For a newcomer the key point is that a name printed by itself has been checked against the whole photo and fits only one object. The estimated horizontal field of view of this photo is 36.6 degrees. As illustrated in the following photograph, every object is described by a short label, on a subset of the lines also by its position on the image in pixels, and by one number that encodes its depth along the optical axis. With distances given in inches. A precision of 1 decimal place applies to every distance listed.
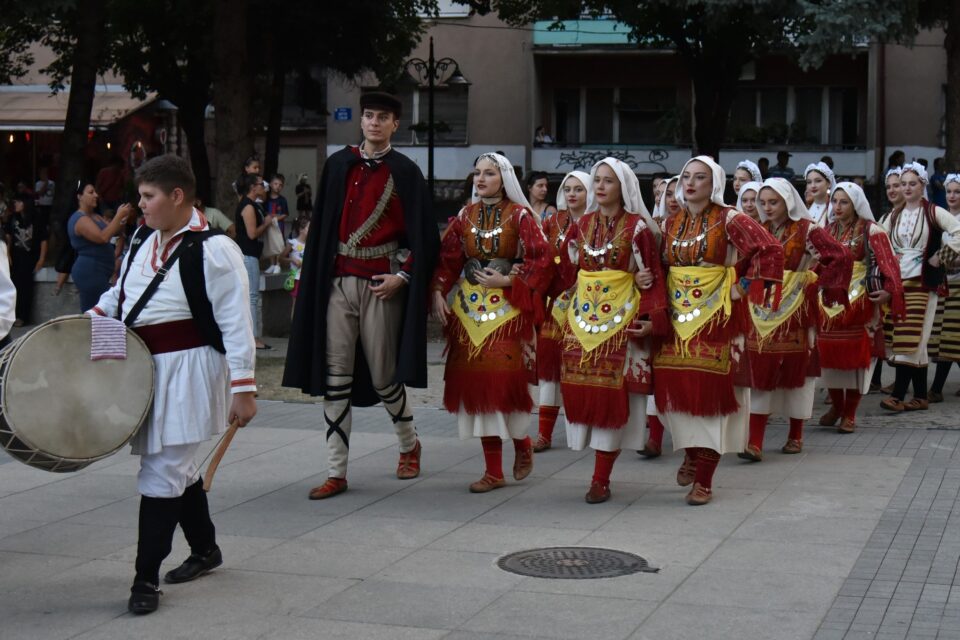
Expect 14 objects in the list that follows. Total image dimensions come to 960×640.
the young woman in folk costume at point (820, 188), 422.3
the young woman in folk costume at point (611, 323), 306.7
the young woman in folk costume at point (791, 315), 369.4
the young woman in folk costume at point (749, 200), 397.1
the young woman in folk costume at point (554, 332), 380.2
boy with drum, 227.3
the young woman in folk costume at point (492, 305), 319.9
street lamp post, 952.3
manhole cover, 248.5
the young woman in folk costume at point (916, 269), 452.4
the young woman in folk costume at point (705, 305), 306.2
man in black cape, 314.8
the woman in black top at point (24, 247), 717.3
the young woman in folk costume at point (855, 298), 409.1
